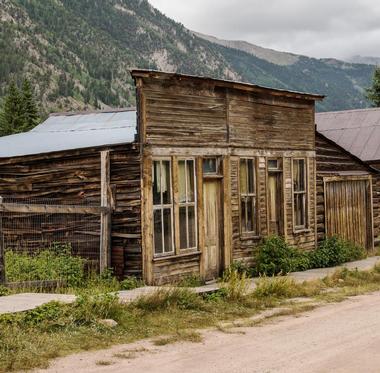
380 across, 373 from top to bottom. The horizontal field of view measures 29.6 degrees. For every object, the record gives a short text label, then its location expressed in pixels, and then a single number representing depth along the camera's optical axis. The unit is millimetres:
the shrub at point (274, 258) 16500
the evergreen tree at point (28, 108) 60138
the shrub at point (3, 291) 11237
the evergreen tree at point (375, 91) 49969
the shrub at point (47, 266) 12758
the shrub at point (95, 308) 9578
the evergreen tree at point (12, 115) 59000
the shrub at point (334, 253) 18578
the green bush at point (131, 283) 12977
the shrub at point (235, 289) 12234
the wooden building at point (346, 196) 19812
